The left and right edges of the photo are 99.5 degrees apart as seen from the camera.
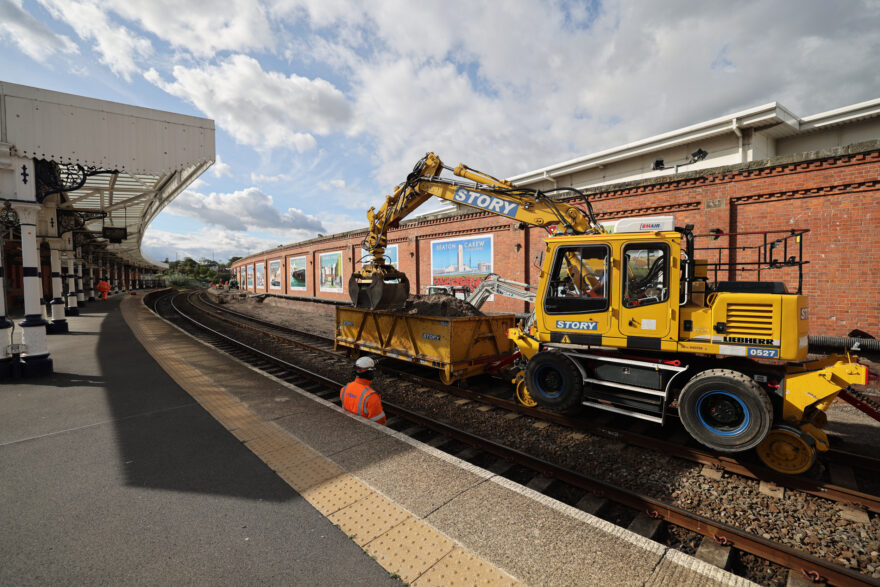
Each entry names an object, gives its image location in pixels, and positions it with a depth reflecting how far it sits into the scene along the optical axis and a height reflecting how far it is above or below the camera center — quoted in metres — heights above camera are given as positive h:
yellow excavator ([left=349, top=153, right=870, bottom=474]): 4.44 -0.85
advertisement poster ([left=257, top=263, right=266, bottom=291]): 40.44 +0.61
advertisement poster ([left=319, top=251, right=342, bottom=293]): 25.69 +0.69
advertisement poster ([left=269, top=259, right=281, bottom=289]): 35.88 +0.76
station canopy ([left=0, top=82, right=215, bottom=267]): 8.22 +3.65
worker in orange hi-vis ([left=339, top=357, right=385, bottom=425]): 5.94 -1.87
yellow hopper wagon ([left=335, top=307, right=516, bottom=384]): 7.27 -1.24
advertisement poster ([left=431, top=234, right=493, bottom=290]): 16.02 +0.99
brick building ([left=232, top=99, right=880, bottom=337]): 8.45 +2.26
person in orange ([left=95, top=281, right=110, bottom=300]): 36.12 -0.64
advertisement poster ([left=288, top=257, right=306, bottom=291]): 30.68 +0.71
